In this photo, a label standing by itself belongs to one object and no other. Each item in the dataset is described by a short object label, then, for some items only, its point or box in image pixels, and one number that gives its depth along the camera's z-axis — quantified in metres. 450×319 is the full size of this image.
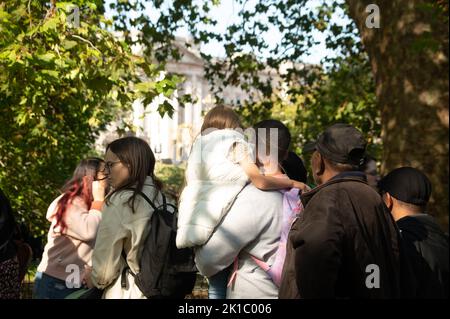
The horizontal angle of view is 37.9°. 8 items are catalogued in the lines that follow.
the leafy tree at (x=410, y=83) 7.51
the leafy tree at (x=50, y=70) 6.04
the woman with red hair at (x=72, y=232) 4.63
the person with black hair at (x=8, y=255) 3.81
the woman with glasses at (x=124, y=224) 3.63
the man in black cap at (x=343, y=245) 2.80
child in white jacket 3.55
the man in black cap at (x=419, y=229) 3.51
